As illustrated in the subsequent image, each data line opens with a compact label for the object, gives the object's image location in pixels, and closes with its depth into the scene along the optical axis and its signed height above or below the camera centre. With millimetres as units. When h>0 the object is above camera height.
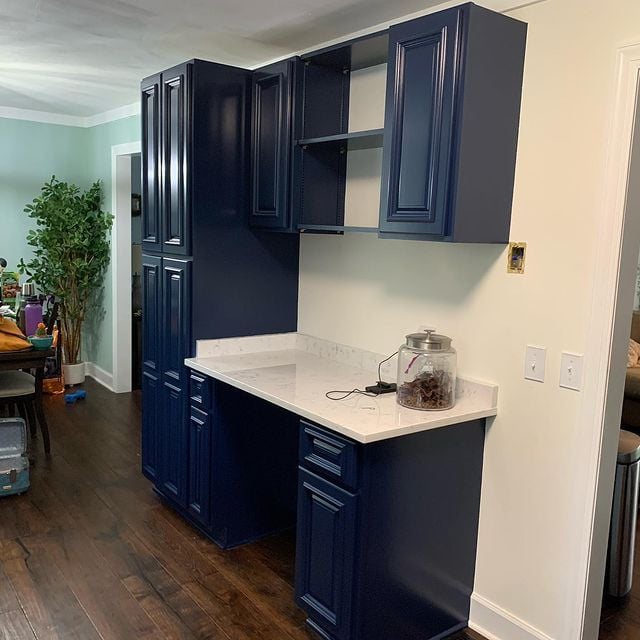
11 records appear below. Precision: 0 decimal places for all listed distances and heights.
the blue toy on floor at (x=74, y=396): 5398 -1482
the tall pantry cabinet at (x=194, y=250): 3084 -120
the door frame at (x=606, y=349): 2037 -357
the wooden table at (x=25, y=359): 3910 -857
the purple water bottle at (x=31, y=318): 5125 -786
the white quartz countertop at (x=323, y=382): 2264 -657
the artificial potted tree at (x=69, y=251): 5570 -269
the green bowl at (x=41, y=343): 4017 -770
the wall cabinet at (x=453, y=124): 2182 +391
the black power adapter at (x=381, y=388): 2633 -639
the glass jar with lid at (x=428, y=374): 2434 -533
